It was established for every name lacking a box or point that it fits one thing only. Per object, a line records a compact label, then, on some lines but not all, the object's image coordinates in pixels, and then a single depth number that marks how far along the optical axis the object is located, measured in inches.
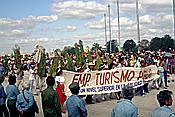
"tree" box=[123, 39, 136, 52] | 2999.5
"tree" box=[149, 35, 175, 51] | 3002.2
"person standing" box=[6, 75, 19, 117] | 384.8
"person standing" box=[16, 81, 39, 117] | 353.7
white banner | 648.0
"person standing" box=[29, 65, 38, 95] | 826.8
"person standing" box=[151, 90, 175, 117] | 212.3
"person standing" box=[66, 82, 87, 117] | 286.4
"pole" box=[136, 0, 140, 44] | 1527.4
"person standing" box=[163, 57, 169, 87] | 797.6
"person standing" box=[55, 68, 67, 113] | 530.4
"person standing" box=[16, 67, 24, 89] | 726.6
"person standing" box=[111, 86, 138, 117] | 241.9
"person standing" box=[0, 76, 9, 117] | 406.0
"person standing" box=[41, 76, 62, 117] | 333.4
